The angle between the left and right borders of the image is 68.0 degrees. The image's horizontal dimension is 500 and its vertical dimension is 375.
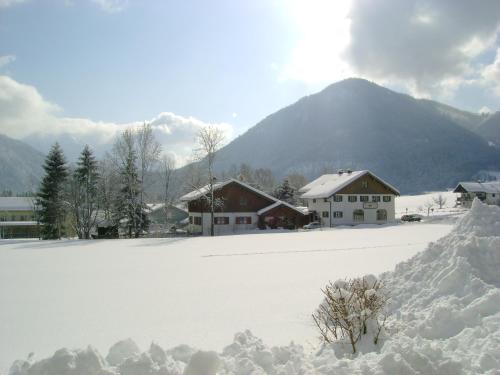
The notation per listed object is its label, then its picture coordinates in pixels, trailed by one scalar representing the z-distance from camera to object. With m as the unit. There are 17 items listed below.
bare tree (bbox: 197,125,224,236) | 41.97
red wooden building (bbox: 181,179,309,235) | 46.78
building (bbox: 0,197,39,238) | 63.66
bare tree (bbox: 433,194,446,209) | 86.41
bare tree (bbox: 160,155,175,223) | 50.13
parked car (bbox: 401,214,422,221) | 56.31
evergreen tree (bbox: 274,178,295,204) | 71.62
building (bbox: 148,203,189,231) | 48.33
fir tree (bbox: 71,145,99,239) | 41.72
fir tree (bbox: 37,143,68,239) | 43.75
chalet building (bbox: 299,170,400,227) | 54.12
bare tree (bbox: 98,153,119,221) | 44.72
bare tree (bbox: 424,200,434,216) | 82.19
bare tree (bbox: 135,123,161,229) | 41.72
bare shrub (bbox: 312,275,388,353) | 6.54
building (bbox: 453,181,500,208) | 83.56
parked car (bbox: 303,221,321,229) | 50.69
